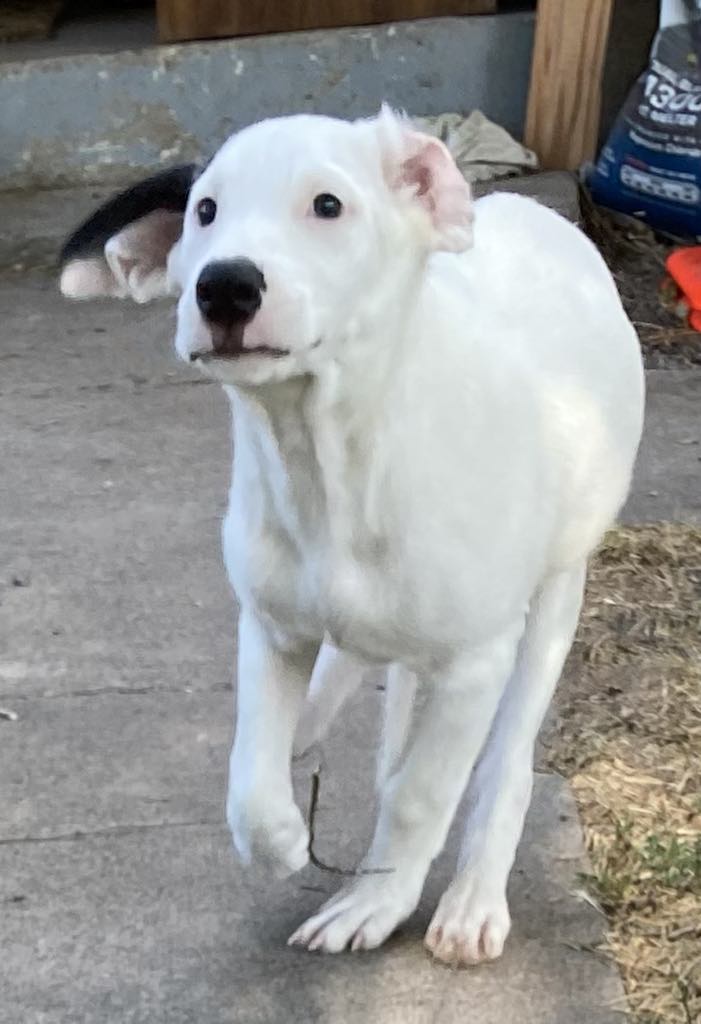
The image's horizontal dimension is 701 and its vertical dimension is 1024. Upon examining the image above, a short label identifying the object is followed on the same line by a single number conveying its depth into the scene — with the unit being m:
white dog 2.01
